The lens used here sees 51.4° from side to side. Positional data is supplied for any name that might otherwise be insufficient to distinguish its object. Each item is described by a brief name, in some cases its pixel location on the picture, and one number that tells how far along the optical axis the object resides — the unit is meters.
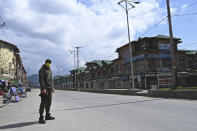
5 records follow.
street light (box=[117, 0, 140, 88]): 27.98
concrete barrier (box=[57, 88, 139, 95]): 23.78
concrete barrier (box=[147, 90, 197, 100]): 14.30
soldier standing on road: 6.26
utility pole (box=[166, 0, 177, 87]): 18.49
